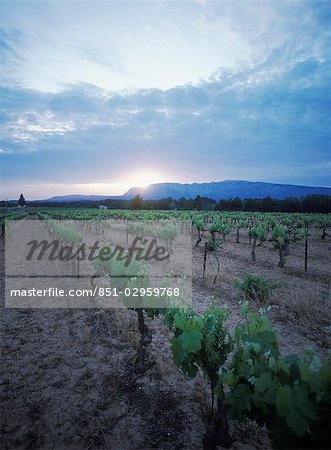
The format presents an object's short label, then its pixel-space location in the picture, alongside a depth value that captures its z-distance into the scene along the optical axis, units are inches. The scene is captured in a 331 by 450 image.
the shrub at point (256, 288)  322.9
